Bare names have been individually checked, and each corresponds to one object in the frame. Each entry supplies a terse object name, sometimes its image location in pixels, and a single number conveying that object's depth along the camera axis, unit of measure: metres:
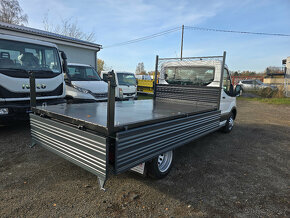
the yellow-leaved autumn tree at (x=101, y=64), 40.94
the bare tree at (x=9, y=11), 22.11
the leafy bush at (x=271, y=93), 16.58
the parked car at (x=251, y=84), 19.51
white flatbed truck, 2.01
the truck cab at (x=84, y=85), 6.26
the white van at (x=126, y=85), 9.91
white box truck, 4.18
